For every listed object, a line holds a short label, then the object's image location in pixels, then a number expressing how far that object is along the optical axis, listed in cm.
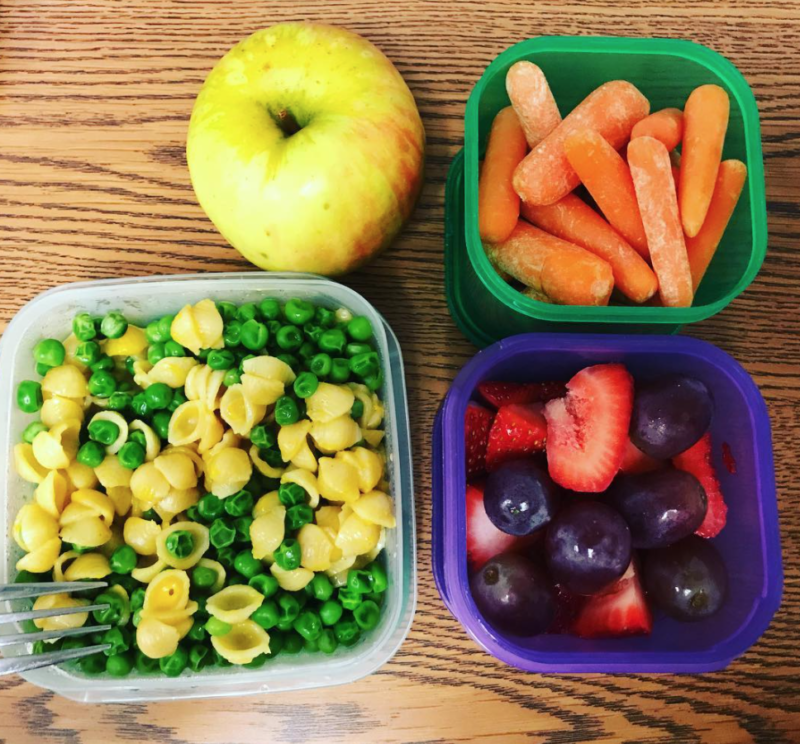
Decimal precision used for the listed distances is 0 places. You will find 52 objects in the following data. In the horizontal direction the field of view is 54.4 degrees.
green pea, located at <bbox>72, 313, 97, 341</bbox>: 25
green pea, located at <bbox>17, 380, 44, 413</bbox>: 25
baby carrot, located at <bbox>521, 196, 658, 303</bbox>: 24
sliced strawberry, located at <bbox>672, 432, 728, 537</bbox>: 25
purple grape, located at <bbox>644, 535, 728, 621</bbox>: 23
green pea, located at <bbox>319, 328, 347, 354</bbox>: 25
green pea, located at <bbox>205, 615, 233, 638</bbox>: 23
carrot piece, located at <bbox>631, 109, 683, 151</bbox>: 24
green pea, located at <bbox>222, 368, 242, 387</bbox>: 25
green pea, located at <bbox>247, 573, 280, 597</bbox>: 24
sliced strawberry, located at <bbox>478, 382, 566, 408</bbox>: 25
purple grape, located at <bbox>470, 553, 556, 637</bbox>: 22
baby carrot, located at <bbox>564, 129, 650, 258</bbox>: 24
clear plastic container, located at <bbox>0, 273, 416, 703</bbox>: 24
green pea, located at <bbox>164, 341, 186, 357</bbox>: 25
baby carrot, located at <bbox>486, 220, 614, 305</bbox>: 23
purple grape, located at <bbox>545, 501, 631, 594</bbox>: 22
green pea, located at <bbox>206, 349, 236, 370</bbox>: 25
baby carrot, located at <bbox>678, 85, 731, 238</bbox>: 24
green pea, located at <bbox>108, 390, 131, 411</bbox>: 25
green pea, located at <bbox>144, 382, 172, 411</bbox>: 25
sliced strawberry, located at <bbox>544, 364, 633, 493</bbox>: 24
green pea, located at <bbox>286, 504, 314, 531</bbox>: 24
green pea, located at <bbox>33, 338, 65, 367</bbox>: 25
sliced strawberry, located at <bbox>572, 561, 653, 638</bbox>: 24
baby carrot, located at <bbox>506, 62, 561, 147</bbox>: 24
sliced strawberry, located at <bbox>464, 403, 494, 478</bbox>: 25
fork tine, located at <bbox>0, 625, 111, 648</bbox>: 22
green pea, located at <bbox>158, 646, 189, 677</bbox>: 23
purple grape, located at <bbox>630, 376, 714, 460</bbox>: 23
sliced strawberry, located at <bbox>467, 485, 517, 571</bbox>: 24
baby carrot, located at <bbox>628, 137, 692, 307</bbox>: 24
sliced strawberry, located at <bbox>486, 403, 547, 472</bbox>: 25
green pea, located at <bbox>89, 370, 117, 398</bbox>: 25
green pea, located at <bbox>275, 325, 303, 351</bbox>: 25
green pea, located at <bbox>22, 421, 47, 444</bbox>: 25
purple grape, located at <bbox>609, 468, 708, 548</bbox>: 23
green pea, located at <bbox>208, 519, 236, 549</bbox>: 24
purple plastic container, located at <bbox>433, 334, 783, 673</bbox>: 23
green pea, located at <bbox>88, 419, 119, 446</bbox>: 25
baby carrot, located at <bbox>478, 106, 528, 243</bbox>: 25
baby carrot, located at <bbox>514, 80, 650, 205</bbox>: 24
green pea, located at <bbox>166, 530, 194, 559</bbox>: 23
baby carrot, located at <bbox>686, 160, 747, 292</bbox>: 25
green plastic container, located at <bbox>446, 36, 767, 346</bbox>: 23
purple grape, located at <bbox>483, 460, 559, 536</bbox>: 23
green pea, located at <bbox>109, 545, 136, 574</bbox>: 24
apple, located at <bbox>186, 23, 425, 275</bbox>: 23
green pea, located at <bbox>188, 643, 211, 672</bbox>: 24
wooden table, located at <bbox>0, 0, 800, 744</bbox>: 27
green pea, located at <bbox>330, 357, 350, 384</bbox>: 25
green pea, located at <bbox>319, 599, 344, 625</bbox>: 24
